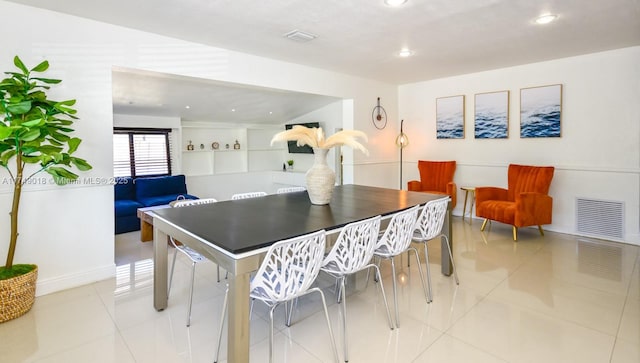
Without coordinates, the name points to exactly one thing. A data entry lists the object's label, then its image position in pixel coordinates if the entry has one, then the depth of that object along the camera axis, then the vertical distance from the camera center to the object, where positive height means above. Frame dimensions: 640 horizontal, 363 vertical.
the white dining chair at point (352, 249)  2.17 -0.54
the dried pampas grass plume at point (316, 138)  2.86 +0.25
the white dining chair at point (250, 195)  3.46 -0.28
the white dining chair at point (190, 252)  2.46 -0.65
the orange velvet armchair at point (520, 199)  4.45 -0.49
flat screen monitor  6.91 +0.45
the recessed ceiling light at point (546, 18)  3.14 +1.37
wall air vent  4.44 -0.75
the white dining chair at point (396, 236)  2.53 -0.53
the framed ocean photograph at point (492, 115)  5.31 +0.79
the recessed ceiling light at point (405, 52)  4.20 +1.44
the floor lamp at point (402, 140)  6.36 +0.49
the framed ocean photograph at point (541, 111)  4.81 +0.77
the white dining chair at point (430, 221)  2.87 -0.48
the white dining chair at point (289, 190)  3.70 -0.25
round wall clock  6.08 +0.90
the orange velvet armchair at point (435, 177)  5.79 -0.20
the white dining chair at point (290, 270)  1.80 -0.57
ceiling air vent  3.49 +1.39
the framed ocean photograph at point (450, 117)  5.80 +0.84
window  6.02 +0.33
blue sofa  5.07 -0.42
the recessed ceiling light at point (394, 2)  2.77 +1.35
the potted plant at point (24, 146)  2.42 +0.19
